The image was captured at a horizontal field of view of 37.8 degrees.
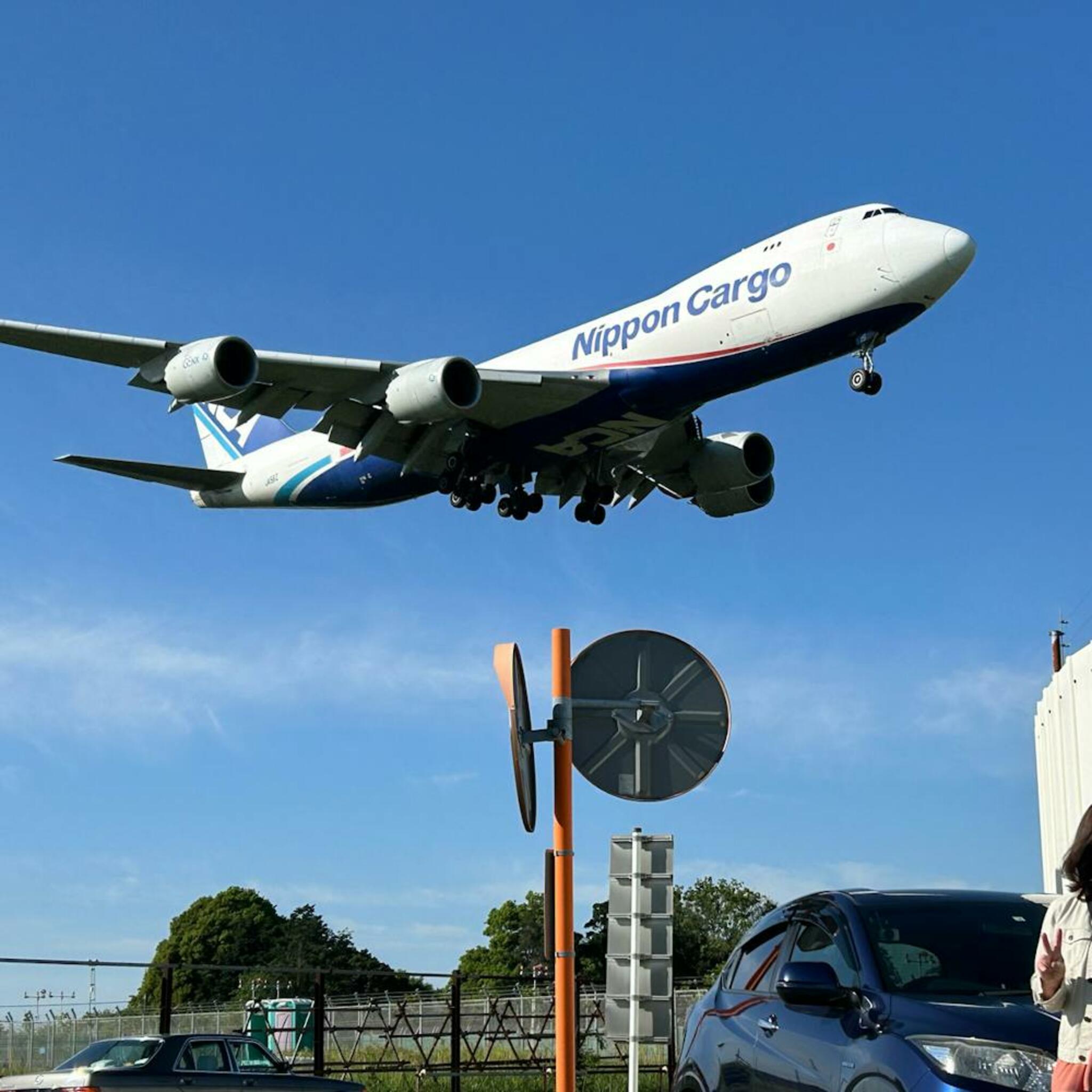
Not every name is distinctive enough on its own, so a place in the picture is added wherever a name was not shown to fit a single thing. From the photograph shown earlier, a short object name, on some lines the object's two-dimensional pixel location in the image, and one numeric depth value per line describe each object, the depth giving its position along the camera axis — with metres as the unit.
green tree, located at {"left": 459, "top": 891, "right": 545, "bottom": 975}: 92.88
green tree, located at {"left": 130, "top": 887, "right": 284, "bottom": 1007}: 86.44
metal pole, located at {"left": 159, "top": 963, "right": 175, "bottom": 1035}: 16.06
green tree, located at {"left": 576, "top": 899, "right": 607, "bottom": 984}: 56.16
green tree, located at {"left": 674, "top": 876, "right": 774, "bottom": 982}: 79.25
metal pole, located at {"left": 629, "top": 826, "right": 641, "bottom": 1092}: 8.18
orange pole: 7.14
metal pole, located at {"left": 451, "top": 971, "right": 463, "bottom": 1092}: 18.81
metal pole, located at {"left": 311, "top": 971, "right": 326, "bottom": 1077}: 17.42
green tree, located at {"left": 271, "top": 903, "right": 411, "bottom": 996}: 79.06
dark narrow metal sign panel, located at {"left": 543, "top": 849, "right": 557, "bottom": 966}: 7.57
